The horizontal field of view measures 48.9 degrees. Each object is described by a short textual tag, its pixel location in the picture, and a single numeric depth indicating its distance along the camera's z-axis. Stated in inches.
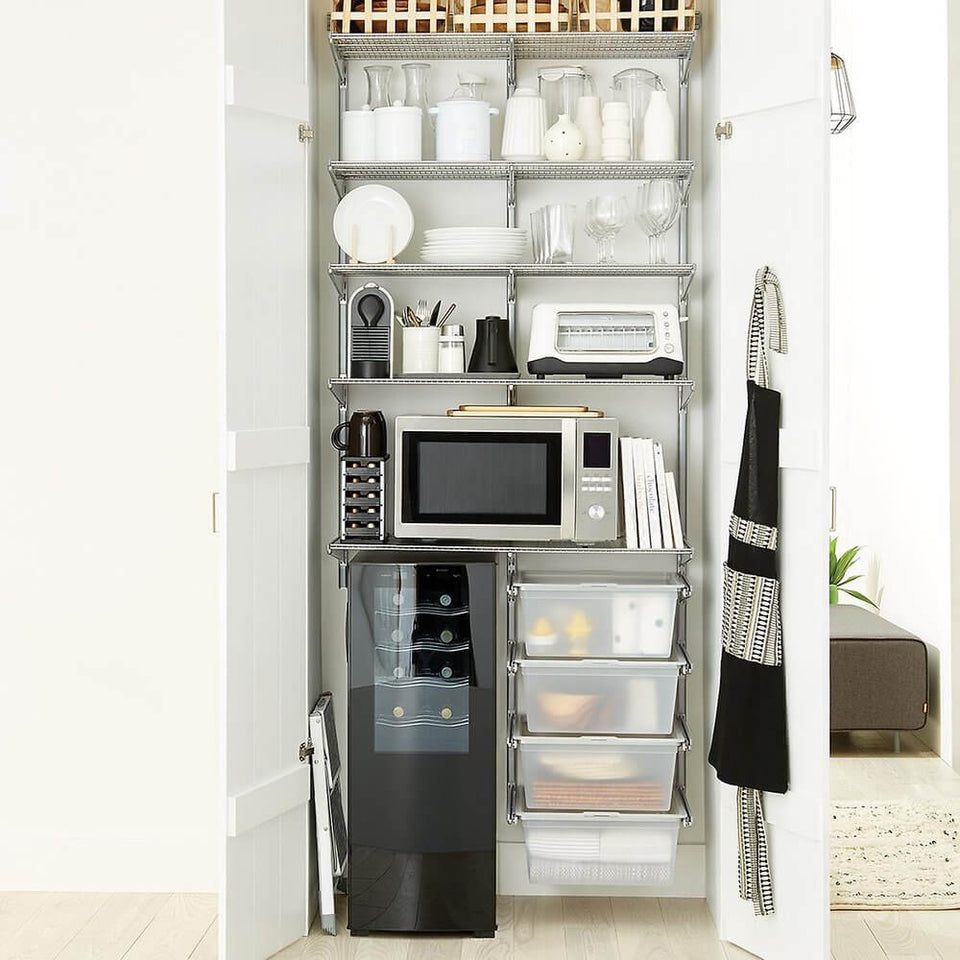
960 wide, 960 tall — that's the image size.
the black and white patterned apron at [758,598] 97.0
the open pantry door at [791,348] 93.8
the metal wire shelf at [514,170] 106.4
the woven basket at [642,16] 106.2
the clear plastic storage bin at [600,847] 106.9
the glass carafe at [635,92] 108.7
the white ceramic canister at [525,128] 108.0
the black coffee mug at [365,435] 105.7
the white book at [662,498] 105.2
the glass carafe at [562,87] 109.3
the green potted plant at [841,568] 184.0
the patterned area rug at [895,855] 114.7
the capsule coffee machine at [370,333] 106.9
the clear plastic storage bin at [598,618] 106.1
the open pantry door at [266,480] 96.1
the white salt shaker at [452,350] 108.0
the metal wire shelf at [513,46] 107.7
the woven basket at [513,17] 107.4
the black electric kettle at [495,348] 107.3
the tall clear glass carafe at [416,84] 110.1
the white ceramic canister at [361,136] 108.8
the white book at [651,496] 105.0
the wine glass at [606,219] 106.8
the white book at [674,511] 105.0
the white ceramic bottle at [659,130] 107.0
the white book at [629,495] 105.3
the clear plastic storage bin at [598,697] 106.0
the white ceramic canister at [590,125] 109.6
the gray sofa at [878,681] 152.9
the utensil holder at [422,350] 107.8
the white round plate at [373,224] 107.7
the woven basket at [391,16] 107.7
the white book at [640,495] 105.3
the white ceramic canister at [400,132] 107.8
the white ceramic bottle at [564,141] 107.5
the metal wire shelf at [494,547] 104.9
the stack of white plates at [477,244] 106.3
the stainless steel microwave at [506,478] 102.4
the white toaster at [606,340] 104.0
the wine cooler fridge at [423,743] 106.3
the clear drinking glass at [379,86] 109.9
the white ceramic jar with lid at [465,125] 107.7
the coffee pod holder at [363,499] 106.0
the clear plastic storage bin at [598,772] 106.3
